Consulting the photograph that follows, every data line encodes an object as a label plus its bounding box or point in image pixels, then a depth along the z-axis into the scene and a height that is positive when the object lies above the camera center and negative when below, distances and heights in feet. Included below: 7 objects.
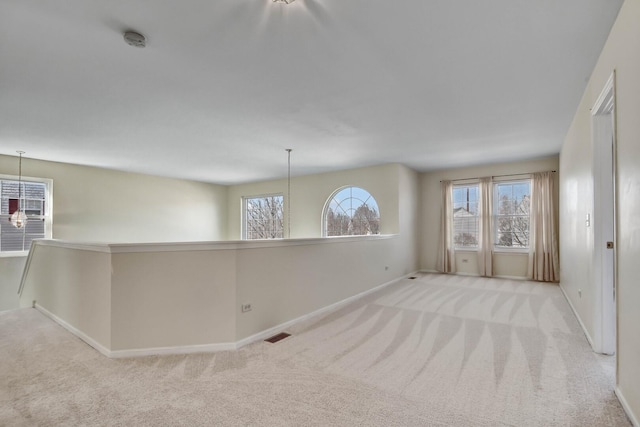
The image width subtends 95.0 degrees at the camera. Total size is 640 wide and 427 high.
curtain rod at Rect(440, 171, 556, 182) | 20.40 +3.11
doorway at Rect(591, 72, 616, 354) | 8.47 -0.30
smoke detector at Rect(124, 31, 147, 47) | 6.84 +4.28
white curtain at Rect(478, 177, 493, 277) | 21.09 -0.66
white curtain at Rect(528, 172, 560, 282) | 19.03 -0.90
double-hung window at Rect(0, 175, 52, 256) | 18.34 +0.60
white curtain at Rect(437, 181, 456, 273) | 22.62 -1.11
